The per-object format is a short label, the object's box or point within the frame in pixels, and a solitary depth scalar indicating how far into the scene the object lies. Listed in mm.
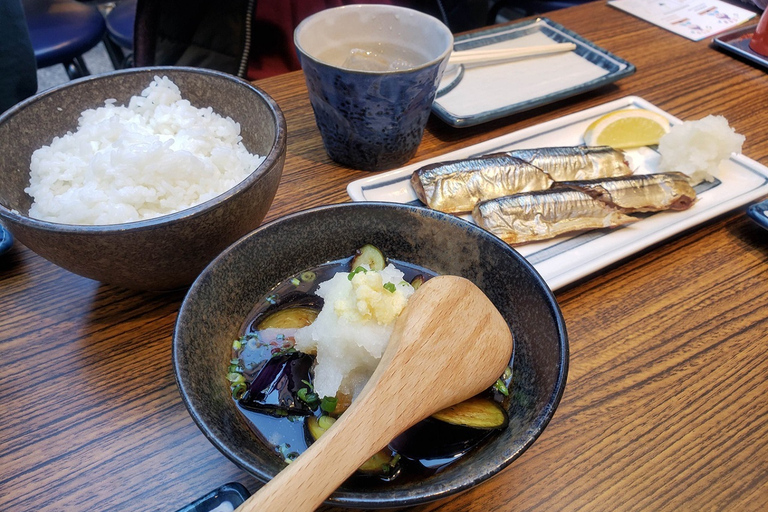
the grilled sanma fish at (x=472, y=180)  402
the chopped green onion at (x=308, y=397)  288
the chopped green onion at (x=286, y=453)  276
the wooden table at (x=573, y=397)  286
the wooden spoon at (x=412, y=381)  214
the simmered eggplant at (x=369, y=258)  321
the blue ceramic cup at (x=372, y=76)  393
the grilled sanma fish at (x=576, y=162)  434
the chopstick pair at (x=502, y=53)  508
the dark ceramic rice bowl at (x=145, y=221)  296
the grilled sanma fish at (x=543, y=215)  383
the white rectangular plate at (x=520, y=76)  474
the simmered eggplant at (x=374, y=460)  270
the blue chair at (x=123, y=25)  699
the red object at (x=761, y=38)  537
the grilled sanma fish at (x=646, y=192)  397
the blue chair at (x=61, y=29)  662
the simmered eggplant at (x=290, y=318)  312
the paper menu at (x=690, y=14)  590
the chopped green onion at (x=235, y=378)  295
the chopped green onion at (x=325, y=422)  281
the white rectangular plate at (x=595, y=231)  364
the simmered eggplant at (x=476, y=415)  274
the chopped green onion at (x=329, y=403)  278
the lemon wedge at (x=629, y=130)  455
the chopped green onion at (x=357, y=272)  287
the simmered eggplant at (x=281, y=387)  288
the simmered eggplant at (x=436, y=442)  274
